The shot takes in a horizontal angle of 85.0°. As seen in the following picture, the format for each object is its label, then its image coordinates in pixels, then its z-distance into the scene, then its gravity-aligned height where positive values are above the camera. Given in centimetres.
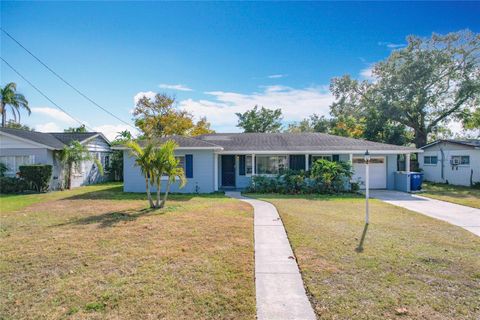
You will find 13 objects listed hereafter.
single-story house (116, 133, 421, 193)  1484 +15
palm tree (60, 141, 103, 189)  1733 +39
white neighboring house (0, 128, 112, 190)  1627 +70
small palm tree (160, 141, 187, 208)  980 -6
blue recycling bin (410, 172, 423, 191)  1503 -117
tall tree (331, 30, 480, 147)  2472 +763
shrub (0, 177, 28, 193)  1523 -132
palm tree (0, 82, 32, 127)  3180 +764
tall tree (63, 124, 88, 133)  2855 +368
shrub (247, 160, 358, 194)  1409 -109
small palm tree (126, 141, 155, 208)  971 +10
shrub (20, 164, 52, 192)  1523 -76
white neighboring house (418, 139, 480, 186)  1758 -11
